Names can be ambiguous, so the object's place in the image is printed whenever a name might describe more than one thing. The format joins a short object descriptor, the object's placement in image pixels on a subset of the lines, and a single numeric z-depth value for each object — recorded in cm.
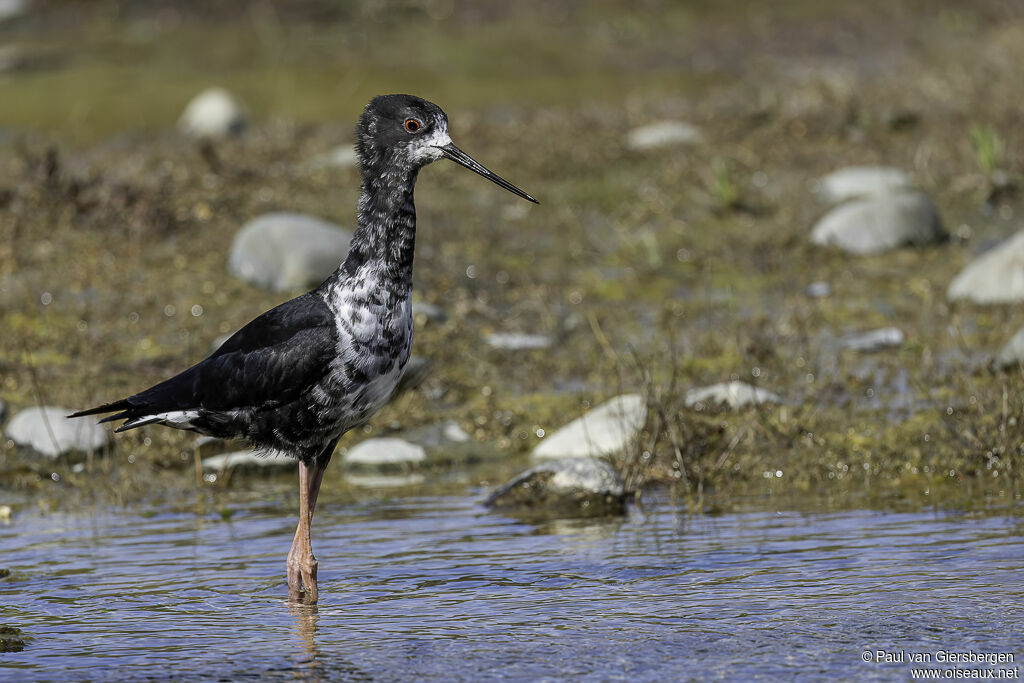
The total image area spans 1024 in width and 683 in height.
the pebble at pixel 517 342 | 2209
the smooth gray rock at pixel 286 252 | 2391
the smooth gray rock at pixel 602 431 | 1752
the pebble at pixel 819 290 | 2423
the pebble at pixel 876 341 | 2141
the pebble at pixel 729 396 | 1870
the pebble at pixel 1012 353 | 1902
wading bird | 1362
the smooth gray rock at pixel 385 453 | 1892
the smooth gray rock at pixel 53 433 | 1892
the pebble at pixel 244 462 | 1861
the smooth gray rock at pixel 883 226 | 2603
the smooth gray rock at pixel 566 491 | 1659
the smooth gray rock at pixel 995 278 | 2269
